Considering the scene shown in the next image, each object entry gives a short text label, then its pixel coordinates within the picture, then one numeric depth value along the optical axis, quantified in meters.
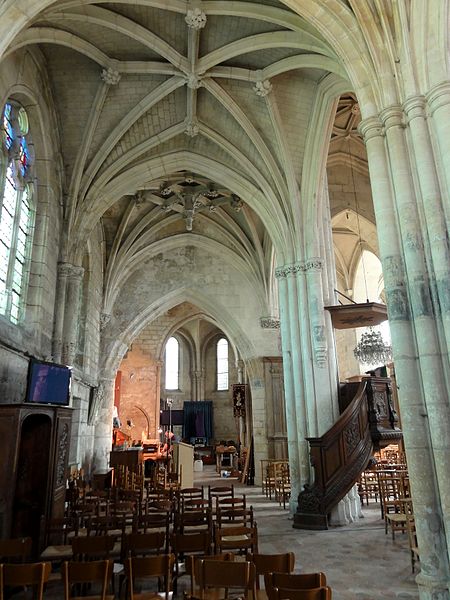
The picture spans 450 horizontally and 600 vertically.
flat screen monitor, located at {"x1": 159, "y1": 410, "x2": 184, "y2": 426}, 29.11
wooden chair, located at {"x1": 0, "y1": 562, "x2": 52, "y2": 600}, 3.42
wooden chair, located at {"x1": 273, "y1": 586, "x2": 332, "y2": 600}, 2.98
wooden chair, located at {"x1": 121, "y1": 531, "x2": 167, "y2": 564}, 4.64
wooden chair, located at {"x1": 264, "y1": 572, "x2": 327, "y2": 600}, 3.24
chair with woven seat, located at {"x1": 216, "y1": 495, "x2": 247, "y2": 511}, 7.06
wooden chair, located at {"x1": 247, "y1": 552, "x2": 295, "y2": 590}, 3.74
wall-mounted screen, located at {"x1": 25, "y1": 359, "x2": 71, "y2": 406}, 8.41
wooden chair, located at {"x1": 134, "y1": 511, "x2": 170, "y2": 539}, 5.91
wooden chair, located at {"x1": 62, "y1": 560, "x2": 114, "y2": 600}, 3.53
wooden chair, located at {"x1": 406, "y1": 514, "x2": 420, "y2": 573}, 5.85
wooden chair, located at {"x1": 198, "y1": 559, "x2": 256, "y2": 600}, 3.40
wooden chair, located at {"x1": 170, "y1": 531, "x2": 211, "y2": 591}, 4.66
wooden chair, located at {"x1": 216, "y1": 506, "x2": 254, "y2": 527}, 6.10
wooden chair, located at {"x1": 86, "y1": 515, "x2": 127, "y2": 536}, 5.68
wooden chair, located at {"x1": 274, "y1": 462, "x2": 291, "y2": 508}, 11.82
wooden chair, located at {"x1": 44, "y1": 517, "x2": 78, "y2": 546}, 5.80
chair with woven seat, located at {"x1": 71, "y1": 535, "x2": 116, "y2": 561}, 4.62
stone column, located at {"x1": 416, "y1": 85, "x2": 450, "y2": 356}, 5.31
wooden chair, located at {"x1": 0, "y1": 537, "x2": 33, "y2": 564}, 4.54
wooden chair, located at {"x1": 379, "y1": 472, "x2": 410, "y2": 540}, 7.27
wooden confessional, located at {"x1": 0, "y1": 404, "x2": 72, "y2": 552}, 6.30
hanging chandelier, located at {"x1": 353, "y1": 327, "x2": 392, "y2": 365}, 12.45
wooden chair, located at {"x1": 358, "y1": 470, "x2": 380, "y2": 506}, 11.74
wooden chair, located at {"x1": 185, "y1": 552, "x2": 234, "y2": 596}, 3.62
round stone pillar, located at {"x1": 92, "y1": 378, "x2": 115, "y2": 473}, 17.16
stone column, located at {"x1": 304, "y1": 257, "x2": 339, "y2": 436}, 10.41
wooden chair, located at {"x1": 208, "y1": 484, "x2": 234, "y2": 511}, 7.66
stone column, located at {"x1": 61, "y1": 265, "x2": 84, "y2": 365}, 11.70
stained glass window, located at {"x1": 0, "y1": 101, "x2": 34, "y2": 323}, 9.09
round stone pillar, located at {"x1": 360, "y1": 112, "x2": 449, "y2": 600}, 4.95
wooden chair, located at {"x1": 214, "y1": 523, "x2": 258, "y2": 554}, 4.88
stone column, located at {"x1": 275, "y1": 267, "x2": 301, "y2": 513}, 10.63
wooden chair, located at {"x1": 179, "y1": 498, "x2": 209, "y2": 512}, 7.37
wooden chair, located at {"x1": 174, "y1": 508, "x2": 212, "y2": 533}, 5.91
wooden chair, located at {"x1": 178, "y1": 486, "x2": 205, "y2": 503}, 8.23
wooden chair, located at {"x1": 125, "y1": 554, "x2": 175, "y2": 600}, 3.70
